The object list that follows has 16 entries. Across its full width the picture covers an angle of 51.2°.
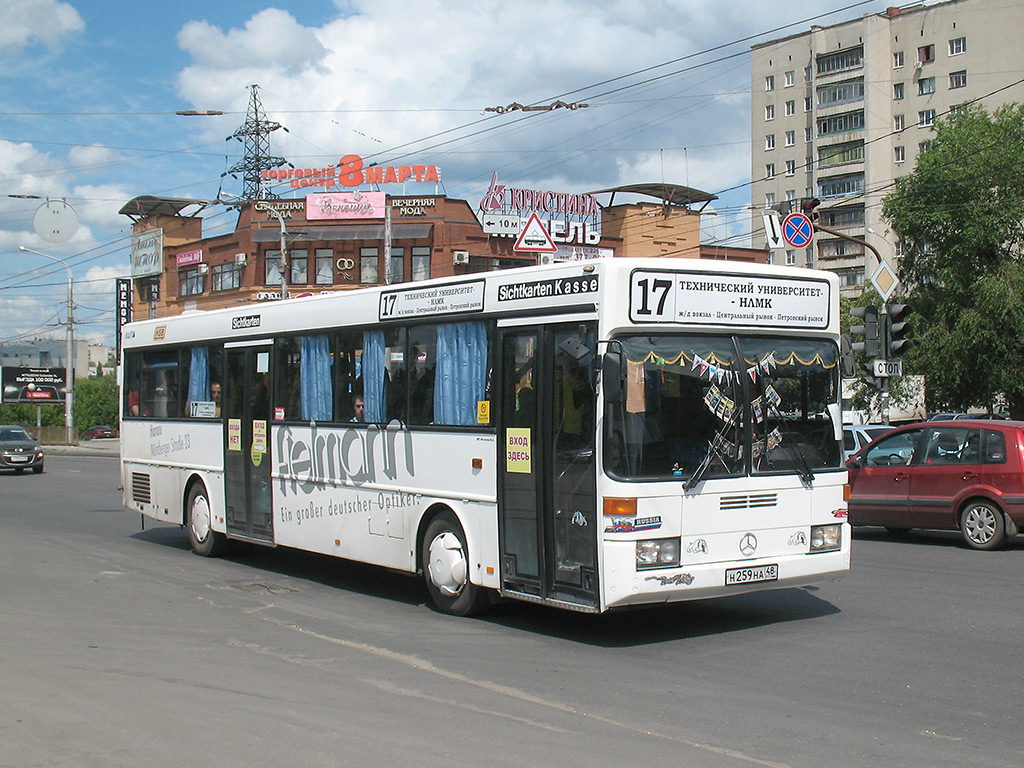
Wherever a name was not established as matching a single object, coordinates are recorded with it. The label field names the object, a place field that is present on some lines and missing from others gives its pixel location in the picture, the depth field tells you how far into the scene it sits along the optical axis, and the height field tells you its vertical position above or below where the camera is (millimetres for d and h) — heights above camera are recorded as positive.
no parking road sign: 21781 +3367
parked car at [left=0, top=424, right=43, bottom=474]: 34219 -1426
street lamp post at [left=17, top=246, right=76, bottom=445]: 57162 +1911
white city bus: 8133 -282
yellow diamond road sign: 22109 +2317
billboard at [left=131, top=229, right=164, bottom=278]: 72000 +10535
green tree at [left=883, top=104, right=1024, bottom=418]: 41500 +5614
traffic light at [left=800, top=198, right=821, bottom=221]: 23598 +4226
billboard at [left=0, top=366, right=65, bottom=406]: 86625 +1970
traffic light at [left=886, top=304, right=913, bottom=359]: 18094 +1029
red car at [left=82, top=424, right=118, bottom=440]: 89600 -2085
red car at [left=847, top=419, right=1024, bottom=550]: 13445 -1169
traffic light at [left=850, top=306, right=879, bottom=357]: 18375 +1084
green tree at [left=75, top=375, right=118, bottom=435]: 107025 +241
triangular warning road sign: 17609 +2714
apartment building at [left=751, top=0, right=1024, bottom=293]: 76000 +22818
